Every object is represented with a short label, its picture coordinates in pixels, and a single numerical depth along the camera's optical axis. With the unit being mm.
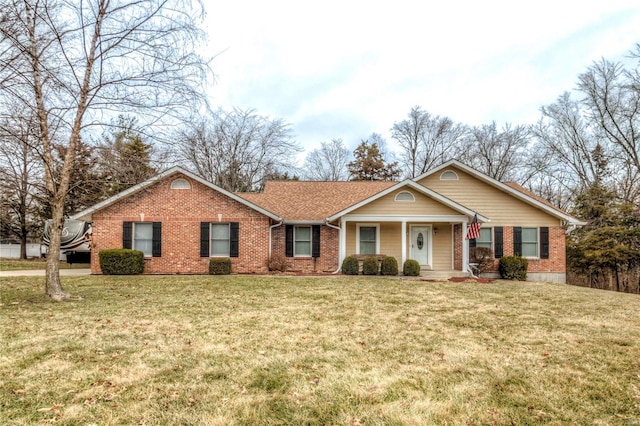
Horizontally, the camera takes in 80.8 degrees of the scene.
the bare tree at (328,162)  39009
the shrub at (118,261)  14656
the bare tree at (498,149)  32344
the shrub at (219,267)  15000
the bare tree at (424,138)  35750
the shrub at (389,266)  15016
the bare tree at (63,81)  7539
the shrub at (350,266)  15188
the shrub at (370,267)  15117
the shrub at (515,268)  15617
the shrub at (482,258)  16047
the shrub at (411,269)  14933
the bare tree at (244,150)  33000
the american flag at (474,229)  14352
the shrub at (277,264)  15586
